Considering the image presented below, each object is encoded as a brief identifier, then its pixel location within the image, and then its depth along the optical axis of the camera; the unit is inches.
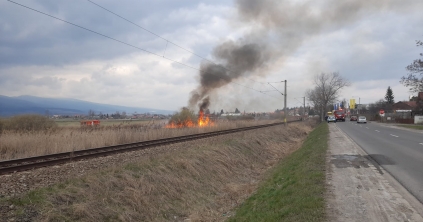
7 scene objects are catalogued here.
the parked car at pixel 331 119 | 2576.3
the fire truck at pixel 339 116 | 2898.9
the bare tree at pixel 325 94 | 3383.4
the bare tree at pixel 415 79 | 1350.9
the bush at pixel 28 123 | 864.3
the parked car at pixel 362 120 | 2229.3
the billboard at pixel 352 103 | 3966.5
